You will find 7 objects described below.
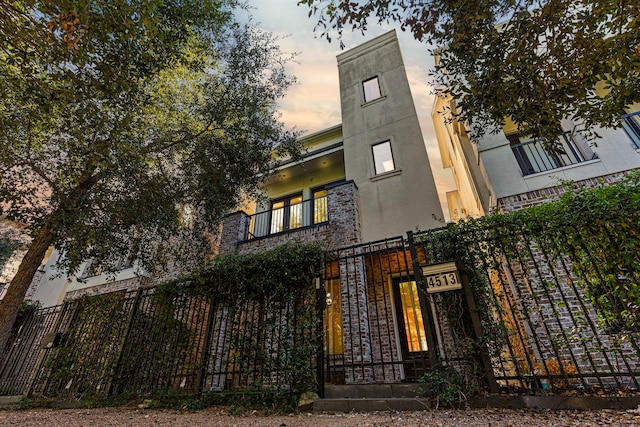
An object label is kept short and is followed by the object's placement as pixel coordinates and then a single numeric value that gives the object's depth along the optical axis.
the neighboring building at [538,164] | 5.95
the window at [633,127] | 6.22
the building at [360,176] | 7.89
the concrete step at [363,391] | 4.35
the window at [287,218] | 10.04
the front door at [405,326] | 6.70
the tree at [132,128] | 4.14
